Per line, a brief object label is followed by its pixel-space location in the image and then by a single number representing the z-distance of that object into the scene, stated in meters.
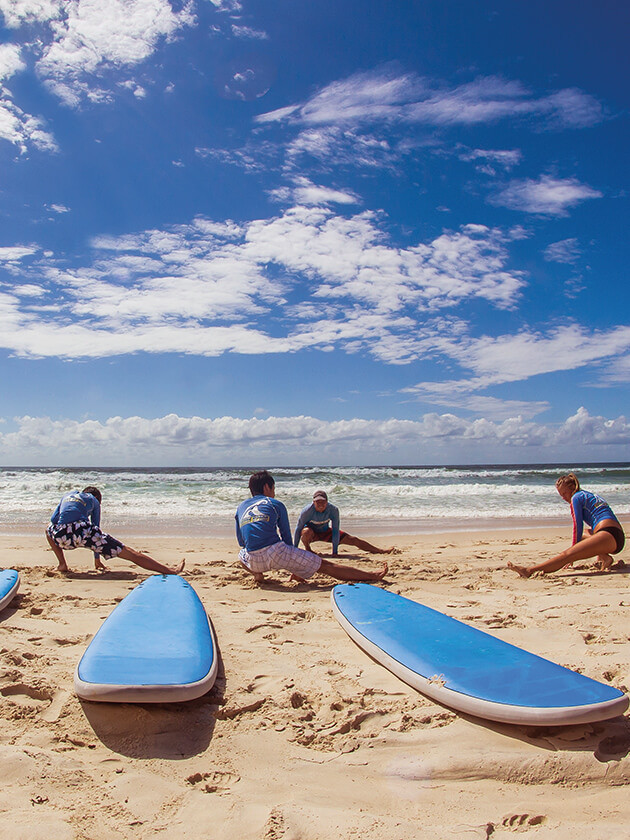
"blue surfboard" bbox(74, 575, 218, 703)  2.33
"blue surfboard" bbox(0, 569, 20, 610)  4.17
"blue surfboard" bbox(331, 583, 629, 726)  2.18
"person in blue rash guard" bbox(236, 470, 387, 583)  5.07
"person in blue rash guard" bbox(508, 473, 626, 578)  5.34
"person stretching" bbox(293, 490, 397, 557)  6.84
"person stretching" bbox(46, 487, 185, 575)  5.62
